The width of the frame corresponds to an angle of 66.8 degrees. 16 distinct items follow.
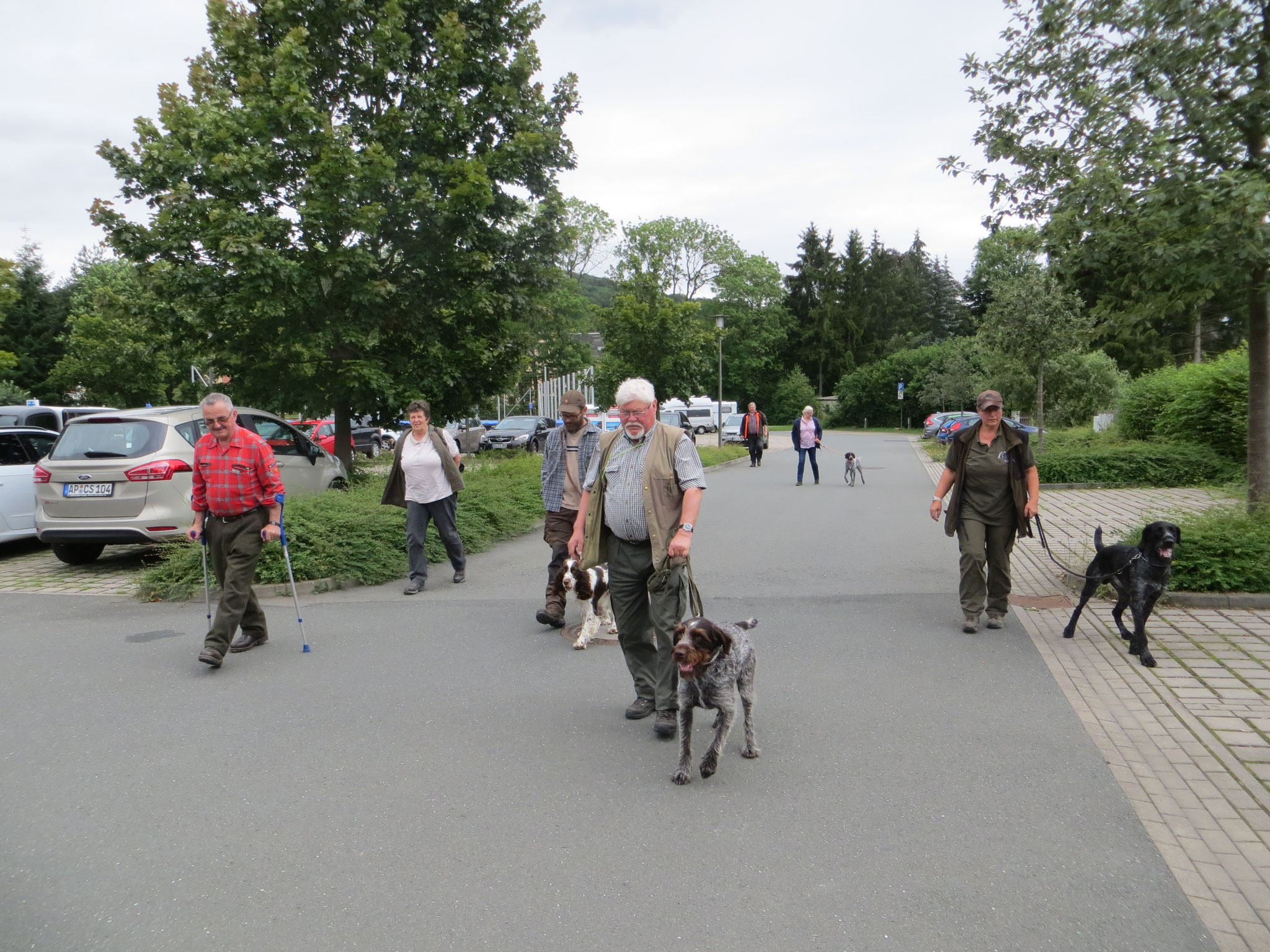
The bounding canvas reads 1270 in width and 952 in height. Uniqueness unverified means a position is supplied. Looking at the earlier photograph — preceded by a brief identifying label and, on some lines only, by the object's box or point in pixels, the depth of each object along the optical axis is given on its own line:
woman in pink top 20.16
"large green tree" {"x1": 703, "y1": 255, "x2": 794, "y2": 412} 79.25
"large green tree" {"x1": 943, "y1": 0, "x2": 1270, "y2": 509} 7.49
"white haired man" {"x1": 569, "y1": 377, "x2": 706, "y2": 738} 4.80
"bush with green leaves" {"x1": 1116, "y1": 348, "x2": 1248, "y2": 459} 18.53
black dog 6.22
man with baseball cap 7.42
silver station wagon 9.81
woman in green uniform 7.21
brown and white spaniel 6.95
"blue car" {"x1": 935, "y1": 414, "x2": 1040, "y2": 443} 37.01
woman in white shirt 9.10
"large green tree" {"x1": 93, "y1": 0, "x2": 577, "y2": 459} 14.05
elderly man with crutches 6.43
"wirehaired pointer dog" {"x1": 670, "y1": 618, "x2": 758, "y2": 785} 4.25
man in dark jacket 26.75
